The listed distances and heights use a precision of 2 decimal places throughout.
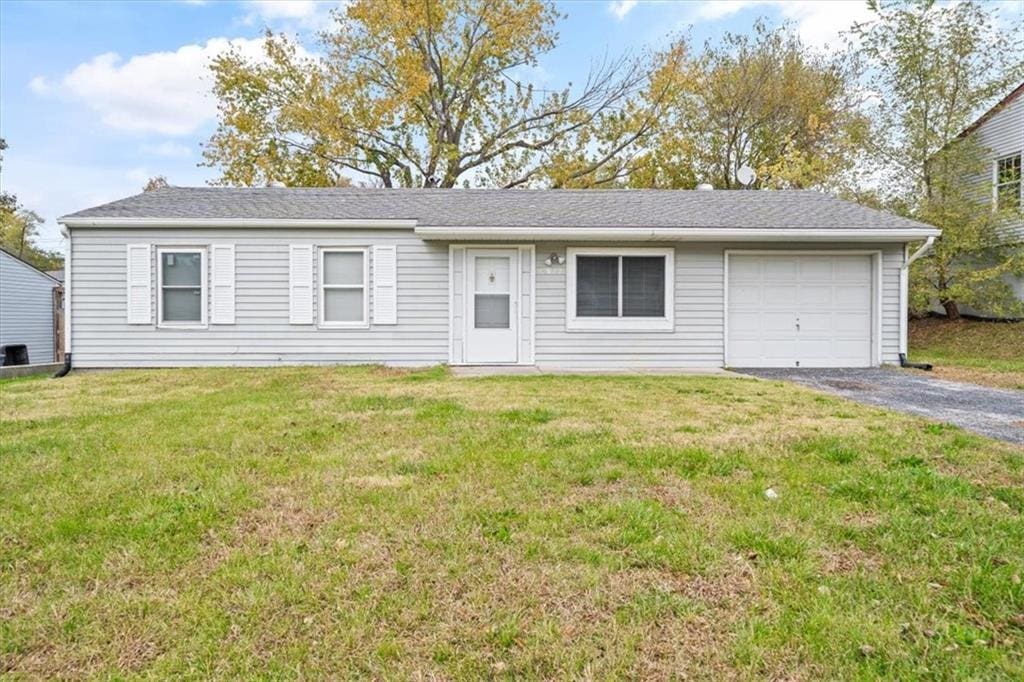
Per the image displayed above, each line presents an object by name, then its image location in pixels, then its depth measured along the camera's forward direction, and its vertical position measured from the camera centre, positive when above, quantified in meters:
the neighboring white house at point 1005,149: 14.09 +4.78
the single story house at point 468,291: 9.24 +0.65
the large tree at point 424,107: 18.62 +7.62
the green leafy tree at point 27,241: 34.53 +5.46
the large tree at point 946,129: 13.93 +5.35
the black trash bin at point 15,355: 16.11 -0.77
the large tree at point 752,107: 18.94 +7.64
